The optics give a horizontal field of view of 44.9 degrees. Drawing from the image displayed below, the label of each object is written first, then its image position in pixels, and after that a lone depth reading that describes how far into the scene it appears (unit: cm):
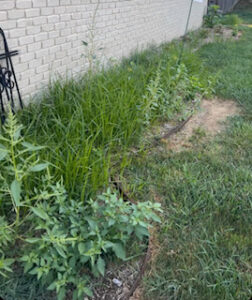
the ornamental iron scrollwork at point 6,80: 254
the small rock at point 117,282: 164
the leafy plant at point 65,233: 145
